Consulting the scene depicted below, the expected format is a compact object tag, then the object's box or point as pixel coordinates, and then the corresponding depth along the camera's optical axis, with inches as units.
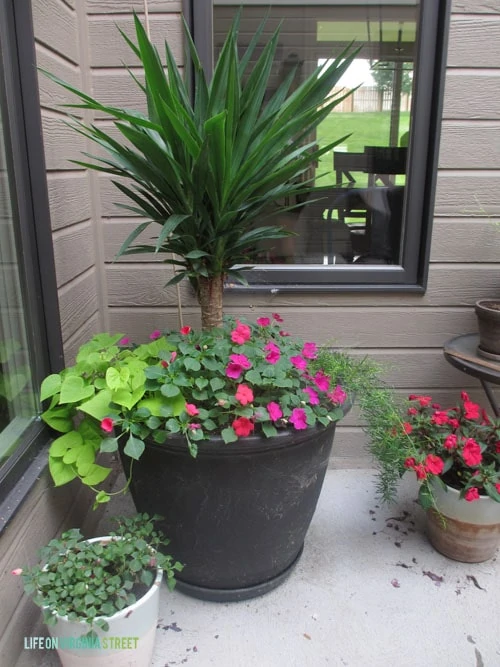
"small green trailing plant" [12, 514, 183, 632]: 49.3
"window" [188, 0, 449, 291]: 83.4
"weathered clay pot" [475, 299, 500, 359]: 74.0
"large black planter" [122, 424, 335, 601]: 58.6
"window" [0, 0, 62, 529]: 58.2
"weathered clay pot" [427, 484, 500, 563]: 68.7
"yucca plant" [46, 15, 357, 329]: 54.6
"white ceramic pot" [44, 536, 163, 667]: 49.7
